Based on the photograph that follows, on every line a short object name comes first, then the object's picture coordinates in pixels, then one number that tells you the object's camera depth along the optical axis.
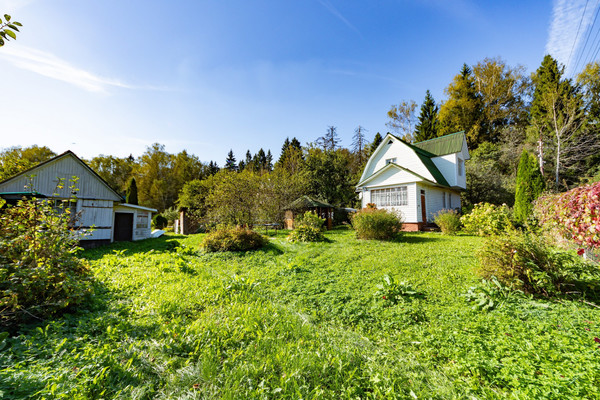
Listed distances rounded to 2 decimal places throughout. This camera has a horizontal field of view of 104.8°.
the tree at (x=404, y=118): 32.62
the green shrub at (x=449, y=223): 11.62
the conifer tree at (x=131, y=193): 26.33
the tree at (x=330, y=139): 31.41
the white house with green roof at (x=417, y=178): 14.63
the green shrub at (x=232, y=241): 9.03
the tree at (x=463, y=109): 27.30
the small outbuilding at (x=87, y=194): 11.52
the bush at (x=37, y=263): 3.24
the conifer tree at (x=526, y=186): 13.16
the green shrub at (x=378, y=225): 9.84
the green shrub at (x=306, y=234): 10.50
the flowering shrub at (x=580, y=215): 3.09
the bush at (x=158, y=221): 24.03
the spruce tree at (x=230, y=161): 60.31
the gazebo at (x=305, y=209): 16.97
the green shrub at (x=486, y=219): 9.79
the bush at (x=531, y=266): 3.98
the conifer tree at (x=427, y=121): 30.14
